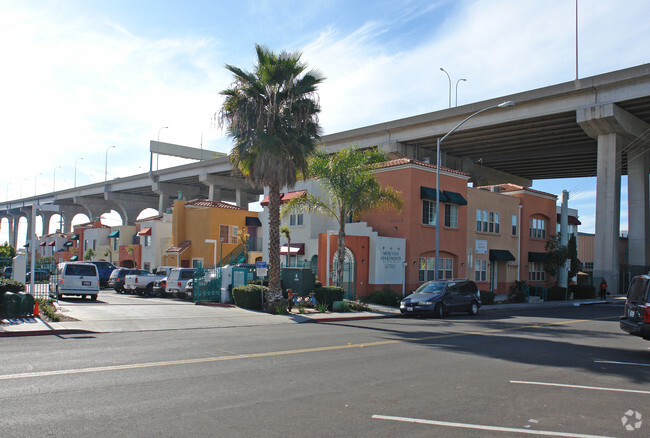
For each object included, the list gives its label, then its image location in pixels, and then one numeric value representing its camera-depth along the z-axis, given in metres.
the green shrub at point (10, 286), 15.42
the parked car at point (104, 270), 40.38
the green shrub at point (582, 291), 41.69
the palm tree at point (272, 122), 21.36
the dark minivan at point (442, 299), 22.25
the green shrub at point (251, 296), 22.41
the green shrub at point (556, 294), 39.06
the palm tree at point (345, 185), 26.16
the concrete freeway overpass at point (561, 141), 39.03
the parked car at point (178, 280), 29.94
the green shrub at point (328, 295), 23.61
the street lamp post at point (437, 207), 26.51
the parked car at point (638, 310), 12.03
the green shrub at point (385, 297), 26.62
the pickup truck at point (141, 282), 33.03
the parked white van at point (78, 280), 26.73
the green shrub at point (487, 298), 30.91
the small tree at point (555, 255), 40.19
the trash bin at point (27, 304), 15.53
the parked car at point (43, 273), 27.34
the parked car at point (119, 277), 35.91
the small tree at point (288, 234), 30.72
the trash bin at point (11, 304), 15.17
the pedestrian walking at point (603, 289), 39.47
